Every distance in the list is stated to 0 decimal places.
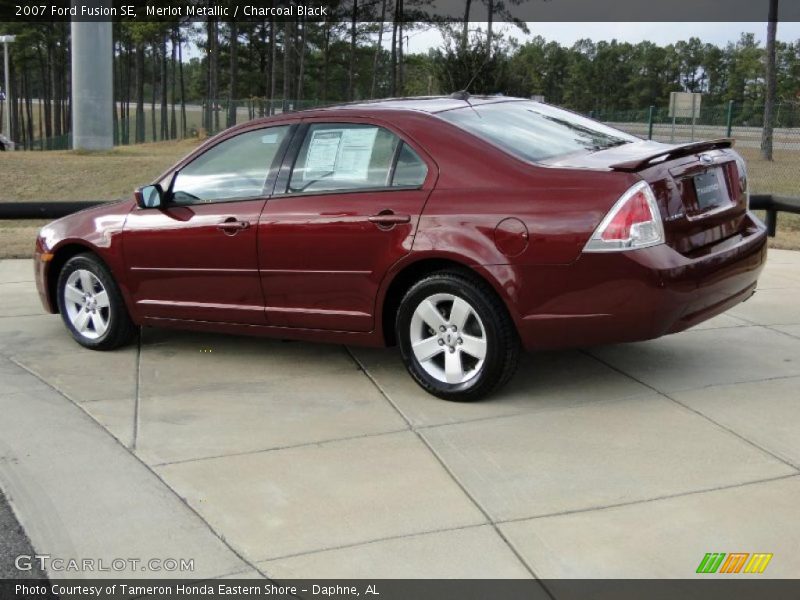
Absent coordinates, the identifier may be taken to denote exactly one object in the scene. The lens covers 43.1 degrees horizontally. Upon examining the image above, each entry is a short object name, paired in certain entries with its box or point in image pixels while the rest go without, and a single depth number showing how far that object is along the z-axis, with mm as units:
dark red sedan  4848
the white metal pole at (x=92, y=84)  25375
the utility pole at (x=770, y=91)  24031
